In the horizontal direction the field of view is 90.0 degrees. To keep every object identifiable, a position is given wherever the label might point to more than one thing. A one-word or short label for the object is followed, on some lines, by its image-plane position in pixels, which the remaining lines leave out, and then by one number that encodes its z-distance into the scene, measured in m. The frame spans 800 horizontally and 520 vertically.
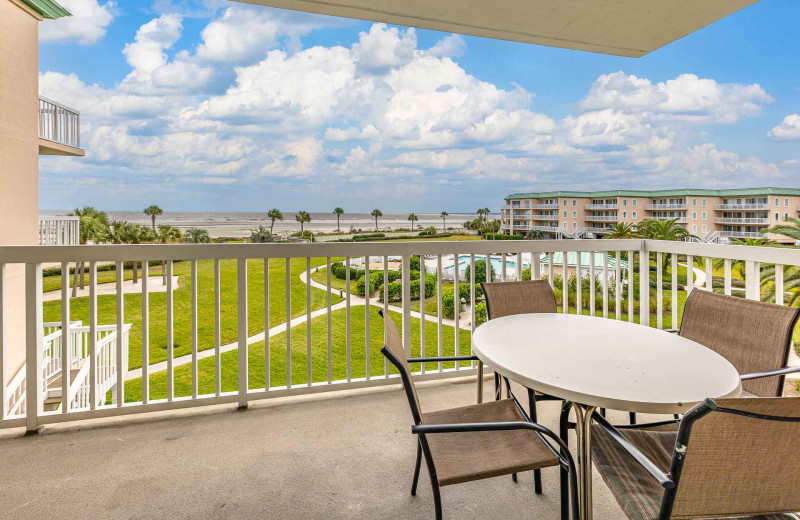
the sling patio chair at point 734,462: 0.87
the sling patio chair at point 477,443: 1.21
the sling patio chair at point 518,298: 2.26
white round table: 1.17
